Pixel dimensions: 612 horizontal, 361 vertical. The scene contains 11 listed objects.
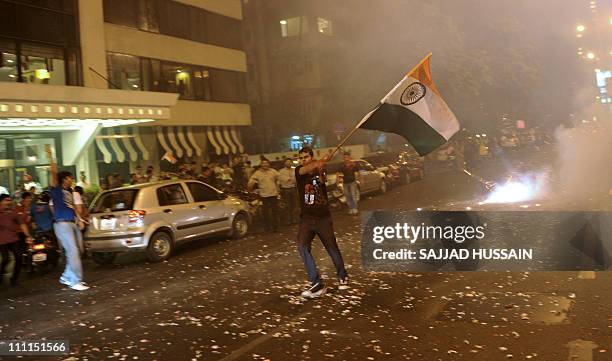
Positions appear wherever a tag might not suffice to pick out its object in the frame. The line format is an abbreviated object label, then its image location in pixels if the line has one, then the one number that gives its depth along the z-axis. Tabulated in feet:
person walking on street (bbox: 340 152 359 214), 42.04
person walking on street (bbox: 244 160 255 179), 51.85
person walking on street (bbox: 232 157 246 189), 54.57
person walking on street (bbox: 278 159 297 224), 38.99
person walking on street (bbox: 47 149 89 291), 23.39
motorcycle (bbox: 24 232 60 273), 27.49
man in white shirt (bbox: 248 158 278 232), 36.32
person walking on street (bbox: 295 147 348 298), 19.35
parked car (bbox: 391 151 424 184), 65.98
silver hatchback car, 28.58
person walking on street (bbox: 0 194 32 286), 25.26
